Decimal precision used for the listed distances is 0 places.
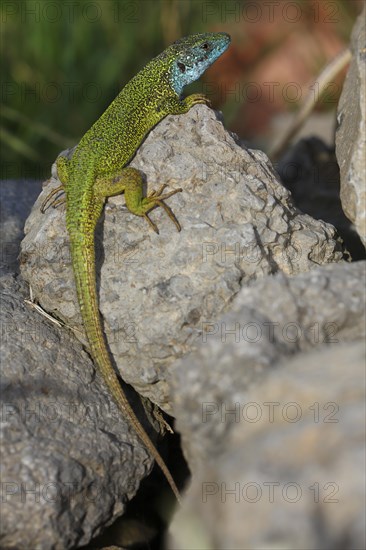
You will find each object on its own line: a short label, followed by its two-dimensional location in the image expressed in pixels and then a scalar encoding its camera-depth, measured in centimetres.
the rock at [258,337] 516
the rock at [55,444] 579
